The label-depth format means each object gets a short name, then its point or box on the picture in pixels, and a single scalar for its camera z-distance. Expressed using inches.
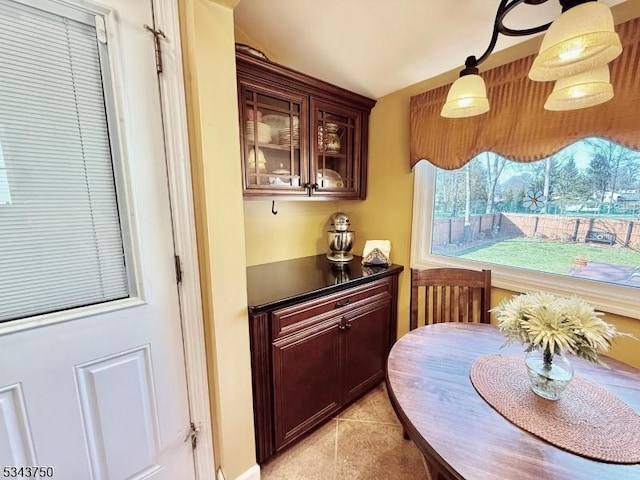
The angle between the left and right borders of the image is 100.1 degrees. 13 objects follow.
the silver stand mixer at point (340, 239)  81.9
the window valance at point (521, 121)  42.8
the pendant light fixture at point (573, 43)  25.0
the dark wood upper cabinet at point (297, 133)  56.2
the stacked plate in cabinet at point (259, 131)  56.7
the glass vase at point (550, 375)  32.4
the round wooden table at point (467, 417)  24.5
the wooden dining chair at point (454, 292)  59.6
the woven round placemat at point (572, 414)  26.4
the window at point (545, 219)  49.4
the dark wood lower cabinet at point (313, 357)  51.8
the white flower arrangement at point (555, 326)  29.5
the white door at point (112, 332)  32.7
